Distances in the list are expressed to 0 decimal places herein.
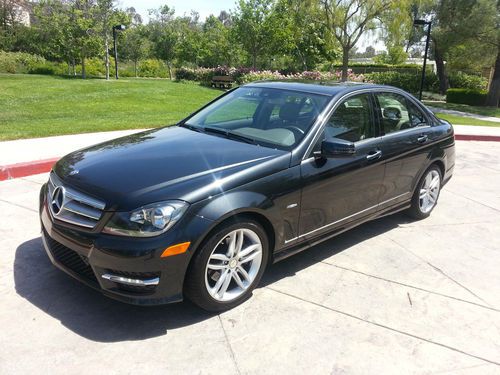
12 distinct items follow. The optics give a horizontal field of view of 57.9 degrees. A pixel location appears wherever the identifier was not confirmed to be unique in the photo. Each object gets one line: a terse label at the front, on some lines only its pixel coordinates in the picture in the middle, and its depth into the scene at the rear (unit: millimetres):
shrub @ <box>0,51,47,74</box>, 31625
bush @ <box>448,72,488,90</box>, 34531
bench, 26403
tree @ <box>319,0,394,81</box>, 26578
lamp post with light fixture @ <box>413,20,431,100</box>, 19064
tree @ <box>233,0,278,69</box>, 27672
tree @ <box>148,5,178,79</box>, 41000
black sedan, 2928
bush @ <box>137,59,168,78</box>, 42472
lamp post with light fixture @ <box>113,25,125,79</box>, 26198
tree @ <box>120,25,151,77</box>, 43219
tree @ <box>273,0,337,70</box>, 28359
